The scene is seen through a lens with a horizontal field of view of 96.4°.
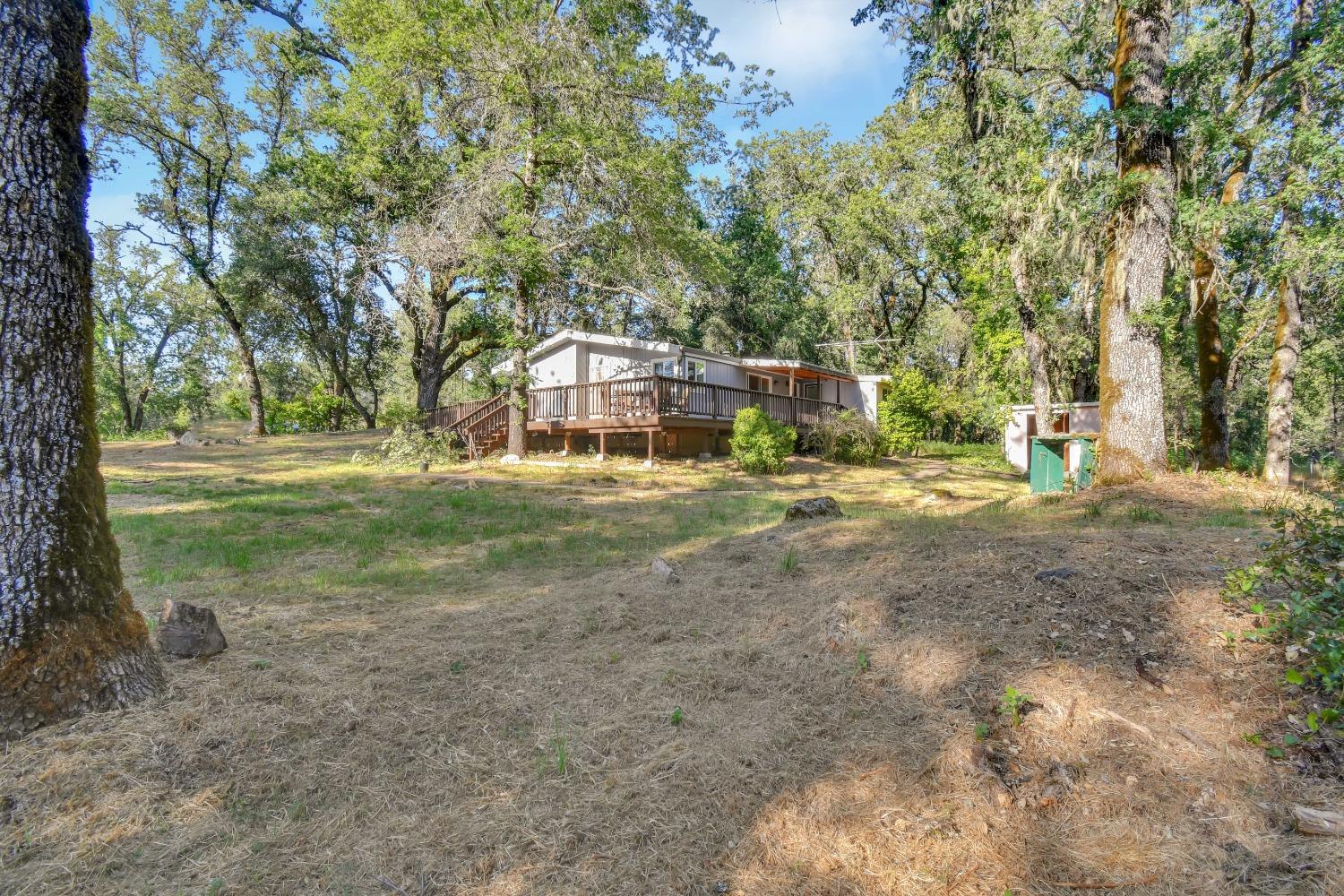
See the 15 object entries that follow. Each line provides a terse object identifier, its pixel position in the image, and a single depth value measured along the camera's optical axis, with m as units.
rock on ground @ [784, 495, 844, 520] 7.17
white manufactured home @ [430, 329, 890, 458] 15.90
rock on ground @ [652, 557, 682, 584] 5.32
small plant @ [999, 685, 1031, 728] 2.64
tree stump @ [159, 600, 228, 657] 3.56
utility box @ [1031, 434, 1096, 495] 8.94
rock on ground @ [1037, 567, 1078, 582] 3.69
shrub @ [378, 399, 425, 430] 16.41
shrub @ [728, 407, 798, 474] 14.73
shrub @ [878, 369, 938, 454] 23.64
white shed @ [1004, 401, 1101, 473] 19.40
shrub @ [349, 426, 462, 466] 14.25
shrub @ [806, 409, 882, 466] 18.41
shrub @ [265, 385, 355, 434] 25.30
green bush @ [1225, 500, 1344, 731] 2.32
